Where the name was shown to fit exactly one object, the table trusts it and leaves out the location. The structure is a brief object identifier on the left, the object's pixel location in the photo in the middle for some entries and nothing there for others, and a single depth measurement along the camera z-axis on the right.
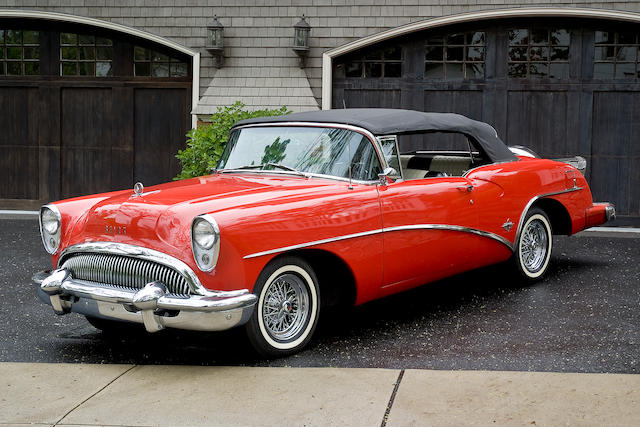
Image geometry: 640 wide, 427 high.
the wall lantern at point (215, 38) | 12.25
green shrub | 9.74
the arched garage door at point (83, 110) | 13.02
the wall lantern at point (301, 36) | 12.11
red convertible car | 4.74
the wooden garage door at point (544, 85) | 11.84
